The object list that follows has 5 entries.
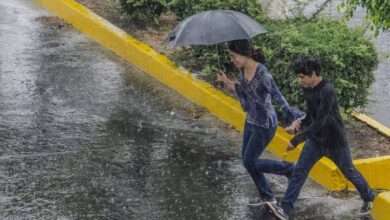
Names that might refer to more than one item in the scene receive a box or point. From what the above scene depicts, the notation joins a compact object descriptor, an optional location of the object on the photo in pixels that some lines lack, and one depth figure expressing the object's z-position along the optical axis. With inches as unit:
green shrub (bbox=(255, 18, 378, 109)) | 496.0
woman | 411.2
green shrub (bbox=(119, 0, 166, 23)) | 680.3
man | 394.8
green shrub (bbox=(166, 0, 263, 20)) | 592.3
